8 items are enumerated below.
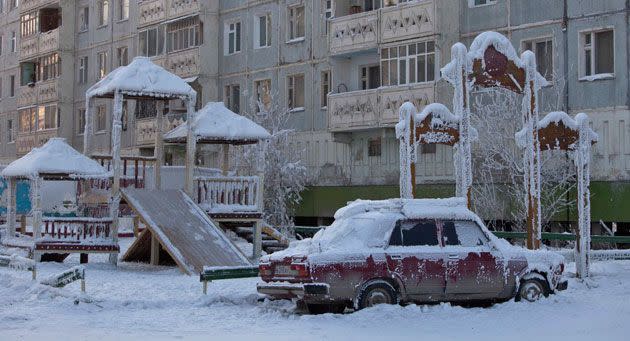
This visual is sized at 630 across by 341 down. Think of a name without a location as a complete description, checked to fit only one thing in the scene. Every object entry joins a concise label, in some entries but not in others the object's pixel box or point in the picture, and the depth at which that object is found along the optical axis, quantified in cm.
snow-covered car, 1523
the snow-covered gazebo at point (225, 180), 2702
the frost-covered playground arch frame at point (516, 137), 1988
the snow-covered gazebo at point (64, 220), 2500
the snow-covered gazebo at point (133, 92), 2553
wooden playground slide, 2320
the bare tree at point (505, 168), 3181
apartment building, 3131
